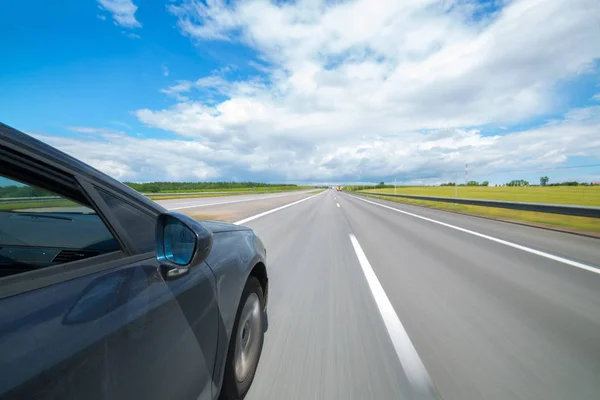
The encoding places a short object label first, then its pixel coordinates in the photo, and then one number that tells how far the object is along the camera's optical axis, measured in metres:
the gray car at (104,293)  0.83
